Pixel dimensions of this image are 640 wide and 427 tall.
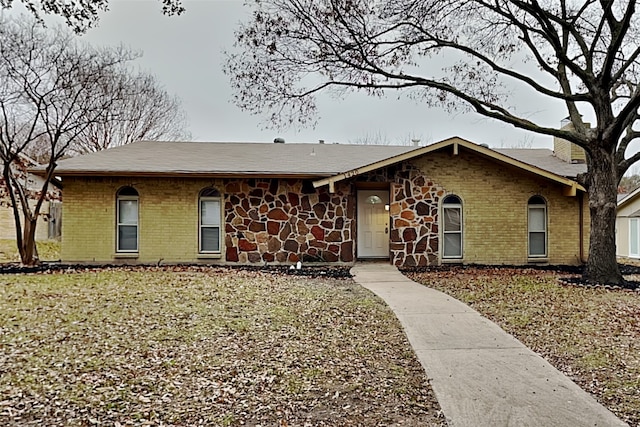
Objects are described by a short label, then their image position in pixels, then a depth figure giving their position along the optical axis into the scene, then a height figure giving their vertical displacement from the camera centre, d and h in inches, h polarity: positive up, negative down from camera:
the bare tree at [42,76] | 490.9 +155.6
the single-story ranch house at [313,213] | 505.0 +9.5
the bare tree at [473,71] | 391.5 +133.2
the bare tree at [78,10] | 198.1 +88.3
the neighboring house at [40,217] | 707.4 +7.4
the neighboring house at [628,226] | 678.5 -5.2
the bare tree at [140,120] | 954.7 +220.1
